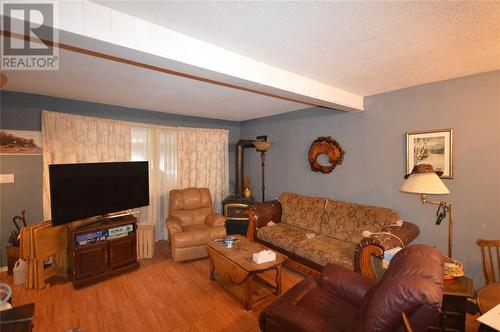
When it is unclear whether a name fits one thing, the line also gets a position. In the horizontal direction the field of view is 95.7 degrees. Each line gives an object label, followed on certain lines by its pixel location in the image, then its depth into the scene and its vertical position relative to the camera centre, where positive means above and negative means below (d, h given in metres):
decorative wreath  3.68 +0.18
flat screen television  2.72 -0.32
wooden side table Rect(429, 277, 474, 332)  1.79 -1.17
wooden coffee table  2.41 -1.18
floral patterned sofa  2.42 -0.94
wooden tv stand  2.85 -1.21
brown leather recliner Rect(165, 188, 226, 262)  3.51 -1.02
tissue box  2.53 -1.05
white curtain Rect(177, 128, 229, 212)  4.68 +0.10
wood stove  4.30 -0.80
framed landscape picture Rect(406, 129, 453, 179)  2.66 +0.16
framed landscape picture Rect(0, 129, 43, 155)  3.10 +0.34
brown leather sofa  1.16 -0.97
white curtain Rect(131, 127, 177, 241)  4.25 +0.02
